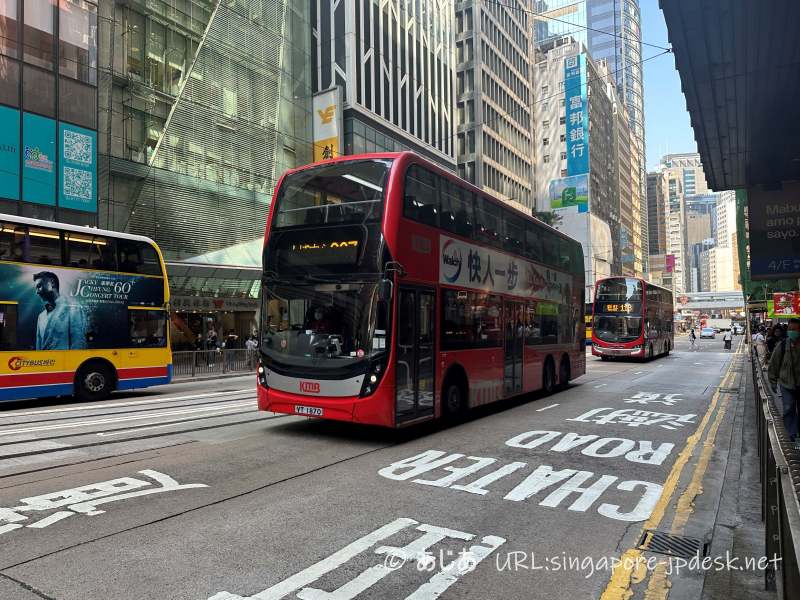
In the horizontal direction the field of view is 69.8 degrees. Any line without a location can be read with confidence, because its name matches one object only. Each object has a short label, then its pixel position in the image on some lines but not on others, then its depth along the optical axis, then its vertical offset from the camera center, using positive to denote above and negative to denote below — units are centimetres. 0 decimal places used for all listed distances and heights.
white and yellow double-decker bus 1182 +31
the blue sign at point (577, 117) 8681 +3118
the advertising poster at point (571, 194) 8599 +1918
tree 6925 +1261
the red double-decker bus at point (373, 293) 795 +42
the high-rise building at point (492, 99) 6347 +2604
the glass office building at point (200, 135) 2505 +936
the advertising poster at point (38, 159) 2103 +619
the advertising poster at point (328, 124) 3512 +1229
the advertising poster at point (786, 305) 2023 +45
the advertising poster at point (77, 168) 2223 +621
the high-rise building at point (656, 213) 18325 +3393
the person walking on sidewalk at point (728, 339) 4091 -153
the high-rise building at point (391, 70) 3656 +1807
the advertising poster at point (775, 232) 930 +140
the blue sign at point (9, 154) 2031 +613
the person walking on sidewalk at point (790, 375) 875 -89
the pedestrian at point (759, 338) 3136 -112
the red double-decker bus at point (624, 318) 2819 +5
